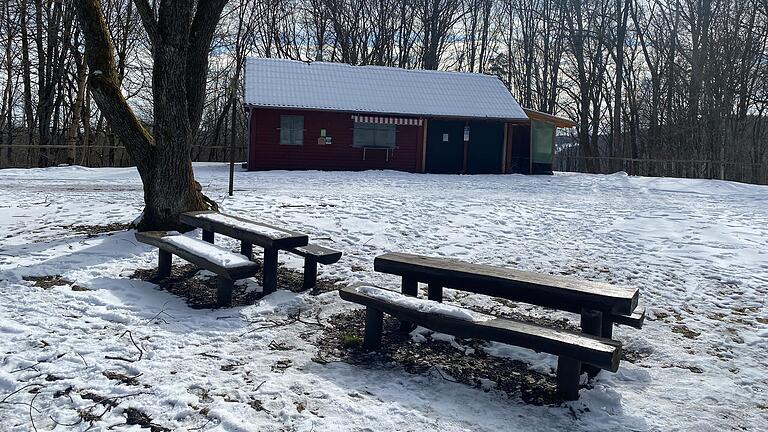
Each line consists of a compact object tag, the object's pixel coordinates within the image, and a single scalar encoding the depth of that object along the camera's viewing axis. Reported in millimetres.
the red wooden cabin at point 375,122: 21906
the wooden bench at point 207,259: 5020
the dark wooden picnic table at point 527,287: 3955
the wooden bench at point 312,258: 5688
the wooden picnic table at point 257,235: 5461
